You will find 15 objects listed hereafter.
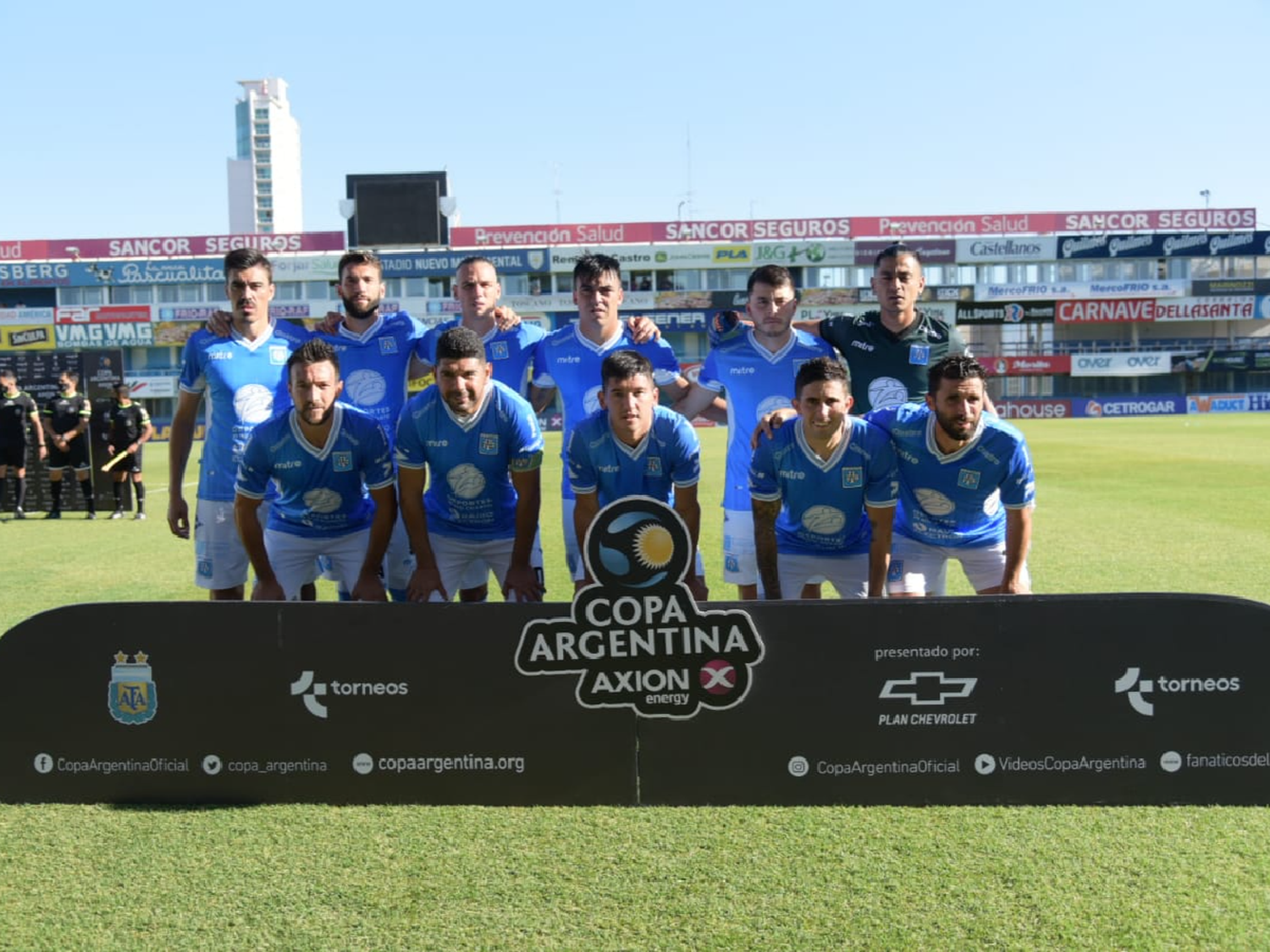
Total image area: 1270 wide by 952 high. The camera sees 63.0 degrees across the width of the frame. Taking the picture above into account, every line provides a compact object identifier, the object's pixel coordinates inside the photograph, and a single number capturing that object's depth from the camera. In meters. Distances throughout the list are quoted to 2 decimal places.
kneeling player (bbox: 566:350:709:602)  4.30
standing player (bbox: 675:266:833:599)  5.07
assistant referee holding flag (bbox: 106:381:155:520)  13.48
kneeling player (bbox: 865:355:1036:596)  4.27
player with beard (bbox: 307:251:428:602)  5.03
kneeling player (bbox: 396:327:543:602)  4.34
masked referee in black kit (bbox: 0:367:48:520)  13.22
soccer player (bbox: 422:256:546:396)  5.09
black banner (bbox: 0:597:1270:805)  3.39
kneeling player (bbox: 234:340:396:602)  4.36
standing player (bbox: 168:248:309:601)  4.92
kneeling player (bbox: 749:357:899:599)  4.29
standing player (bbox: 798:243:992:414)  4.86
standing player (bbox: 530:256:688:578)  4.98
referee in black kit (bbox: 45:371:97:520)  13.45
